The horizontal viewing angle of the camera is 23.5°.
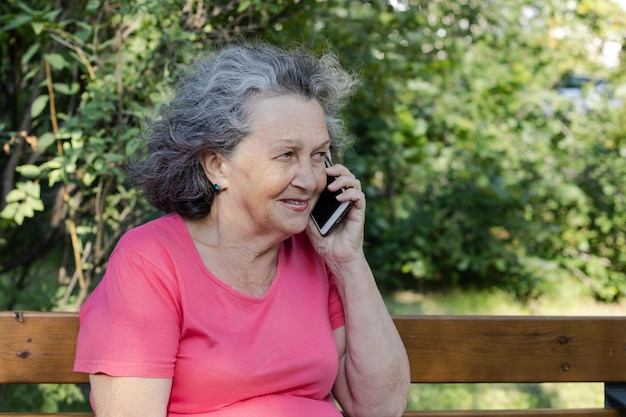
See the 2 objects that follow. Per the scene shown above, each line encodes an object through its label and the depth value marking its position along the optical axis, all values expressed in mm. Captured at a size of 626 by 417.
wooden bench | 2491
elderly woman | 2163
